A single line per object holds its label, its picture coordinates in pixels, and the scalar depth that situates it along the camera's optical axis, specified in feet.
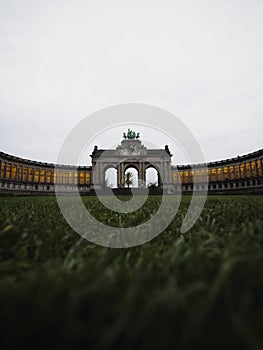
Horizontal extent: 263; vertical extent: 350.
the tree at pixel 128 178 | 251.60
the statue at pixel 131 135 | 272.92
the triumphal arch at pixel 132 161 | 253.44
